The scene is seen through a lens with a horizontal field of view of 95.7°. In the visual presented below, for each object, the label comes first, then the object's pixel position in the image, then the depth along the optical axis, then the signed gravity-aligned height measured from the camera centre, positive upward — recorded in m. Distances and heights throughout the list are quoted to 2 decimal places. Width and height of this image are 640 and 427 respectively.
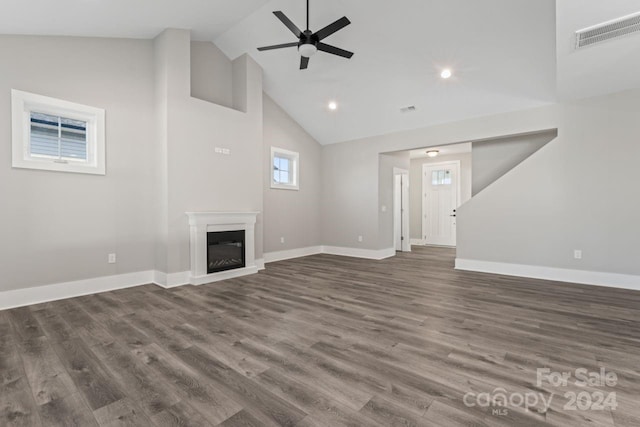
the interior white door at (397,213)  7.53 -0.12
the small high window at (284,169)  6.50 +0.95
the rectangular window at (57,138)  3.60 +0.94
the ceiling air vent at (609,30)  3.07 +1.97
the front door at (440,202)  9.02 +0.22
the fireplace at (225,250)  4.58 -0.68
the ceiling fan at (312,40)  3.44 +2.14
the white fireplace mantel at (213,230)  4.38 -0.42
